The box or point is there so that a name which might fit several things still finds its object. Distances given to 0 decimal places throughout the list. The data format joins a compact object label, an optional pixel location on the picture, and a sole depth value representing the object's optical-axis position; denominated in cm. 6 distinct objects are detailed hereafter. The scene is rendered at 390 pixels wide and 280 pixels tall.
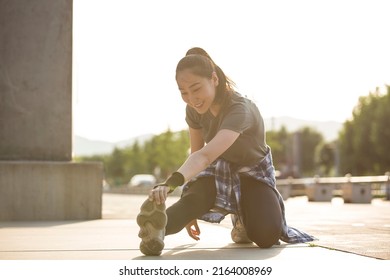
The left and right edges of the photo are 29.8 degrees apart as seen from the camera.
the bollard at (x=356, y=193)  1912
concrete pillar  858
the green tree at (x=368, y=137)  5494
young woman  438
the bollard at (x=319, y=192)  2180
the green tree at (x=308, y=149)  11588
